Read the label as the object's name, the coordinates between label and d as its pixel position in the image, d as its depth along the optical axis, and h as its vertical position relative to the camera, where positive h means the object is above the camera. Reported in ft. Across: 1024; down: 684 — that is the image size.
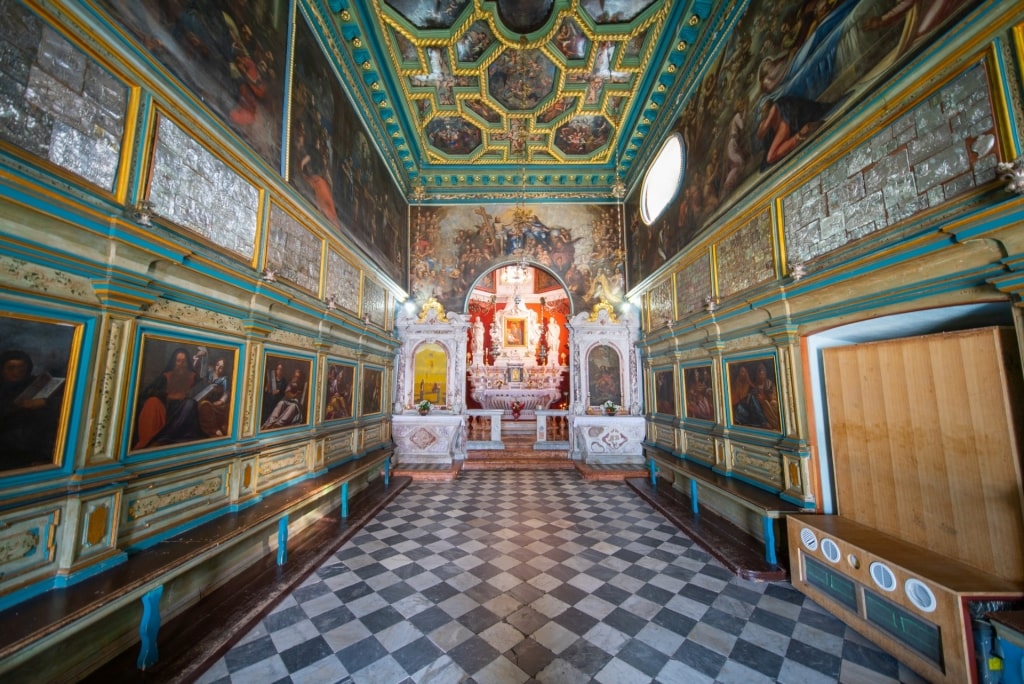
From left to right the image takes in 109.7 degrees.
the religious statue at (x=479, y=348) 52.70 +5.62
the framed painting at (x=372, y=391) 26.20 -0.41
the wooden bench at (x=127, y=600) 6.59 -4.55
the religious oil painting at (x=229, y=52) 10.39 +11.23
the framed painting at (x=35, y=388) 7.29 -0.08
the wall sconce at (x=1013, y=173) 7.09 +4.24
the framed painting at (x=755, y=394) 15.78 -0.33
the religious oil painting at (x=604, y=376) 33.27 +0.96
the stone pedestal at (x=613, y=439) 31.60 -4.62
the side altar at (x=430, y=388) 31.63 -0.21
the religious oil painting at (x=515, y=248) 35.14 +13.57
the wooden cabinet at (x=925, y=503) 8.32 -3.25
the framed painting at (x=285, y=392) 15.57 -0.33
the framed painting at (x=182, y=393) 10.34 -0.25
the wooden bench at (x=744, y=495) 13.48 -4.53
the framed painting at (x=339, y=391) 21.01 -0.36
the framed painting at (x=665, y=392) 25.87 -0.41
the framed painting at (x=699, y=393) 21.06 -0.38
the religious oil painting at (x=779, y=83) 10.51 +11.66
